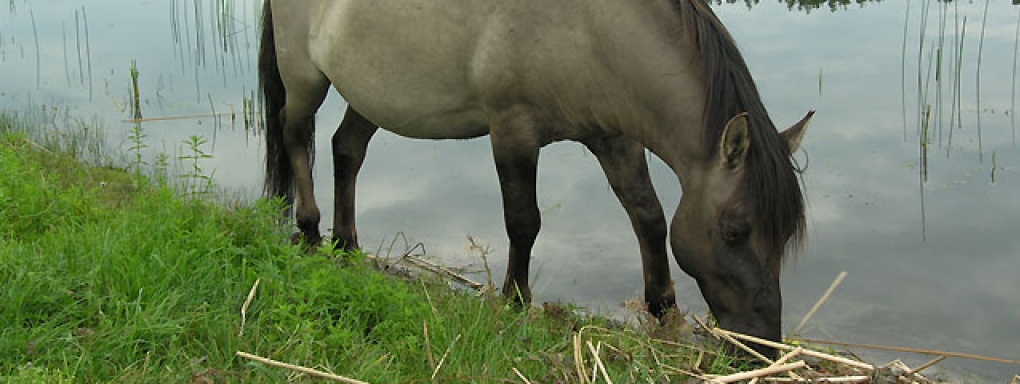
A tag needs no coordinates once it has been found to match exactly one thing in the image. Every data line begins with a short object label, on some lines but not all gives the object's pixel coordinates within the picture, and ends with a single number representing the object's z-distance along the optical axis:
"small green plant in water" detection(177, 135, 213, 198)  4.47
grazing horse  3.78
